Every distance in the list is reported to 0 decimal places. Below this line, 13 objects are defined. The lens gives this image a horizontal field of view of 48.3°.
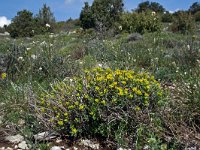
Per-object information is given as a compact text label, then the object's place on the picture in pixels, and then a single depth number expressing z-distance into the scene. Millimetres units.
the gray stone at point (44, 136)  2218
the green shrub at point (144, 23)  9179
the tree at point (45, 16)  13582
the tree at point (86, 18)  16086
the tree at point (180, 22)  9152
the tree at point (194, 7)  21843
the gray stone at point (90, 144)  2164
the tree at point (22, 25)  15953
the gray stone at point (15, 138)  2306
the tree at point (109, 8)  13916
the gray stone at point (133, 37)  6688
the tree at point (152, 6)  23881
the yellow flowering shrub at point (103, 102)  2091
